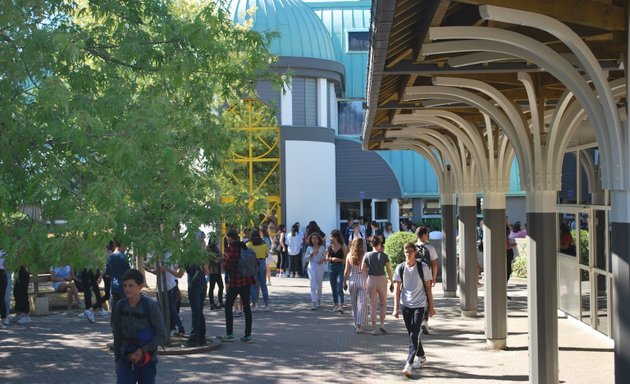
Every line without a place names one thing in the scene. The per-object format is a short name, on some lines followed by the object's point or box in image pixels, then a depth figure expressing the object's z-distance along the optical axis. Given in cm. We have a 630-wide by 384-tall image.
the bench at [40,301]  2108
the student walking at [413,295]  1288
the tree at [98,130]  912
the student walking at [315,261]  2067
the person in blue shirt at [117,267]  1544
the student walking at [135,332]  882
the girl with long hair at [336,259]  2011
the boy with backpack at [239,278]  1616
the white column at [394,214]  4341
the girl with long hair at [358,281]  1717
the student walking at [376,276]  1689
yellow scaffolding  3625
